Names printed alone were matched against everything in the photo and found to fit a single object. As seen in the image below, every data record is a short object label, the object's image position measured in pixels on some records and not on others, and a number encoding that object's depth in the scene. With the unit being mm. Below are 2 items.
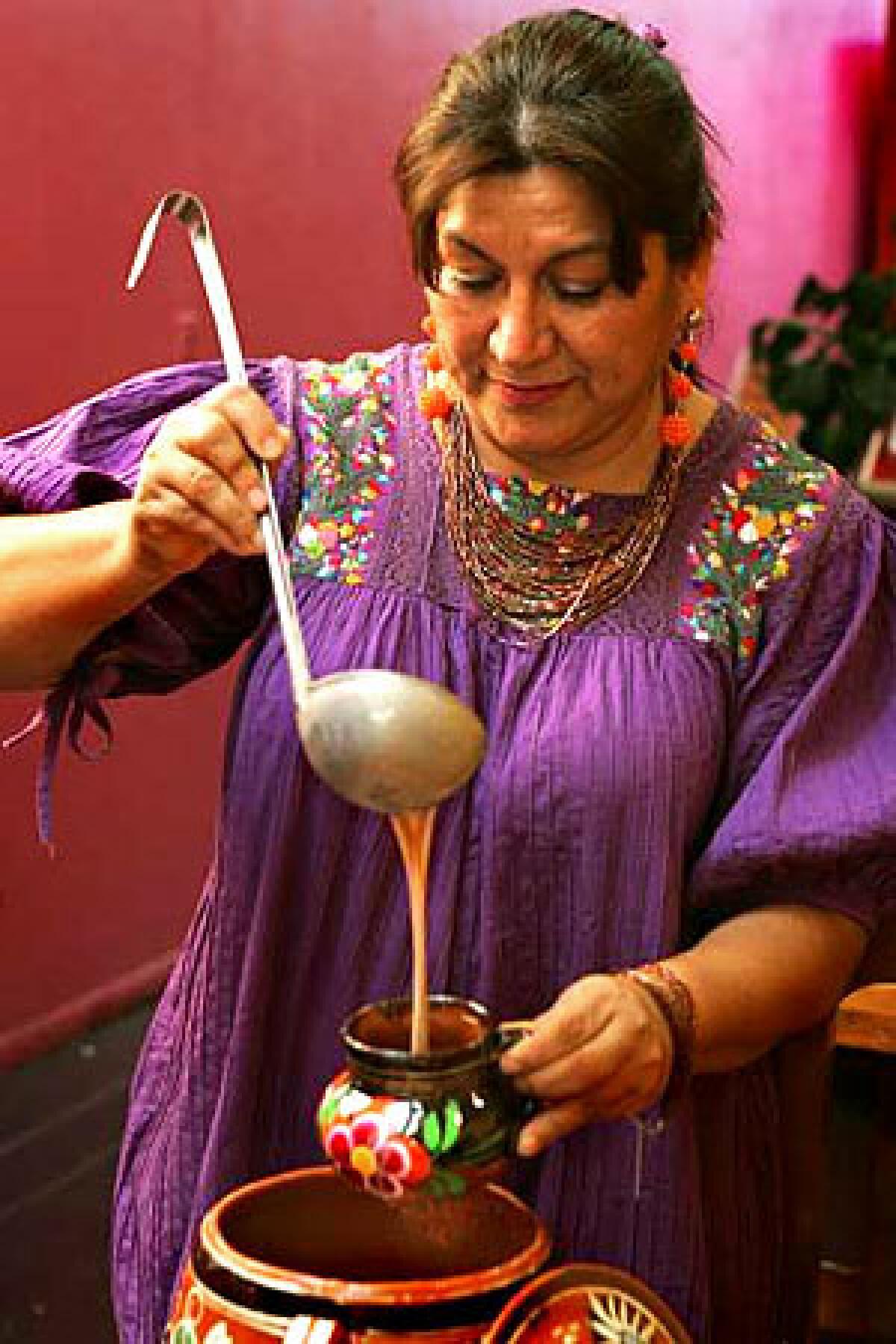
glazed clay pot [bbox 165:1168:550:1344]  1842
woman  2170
